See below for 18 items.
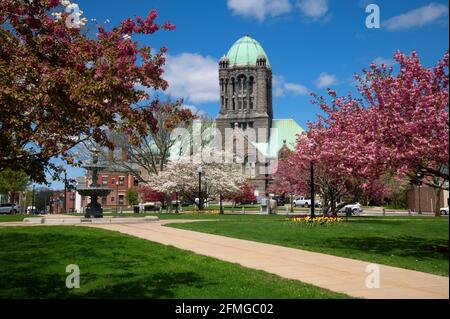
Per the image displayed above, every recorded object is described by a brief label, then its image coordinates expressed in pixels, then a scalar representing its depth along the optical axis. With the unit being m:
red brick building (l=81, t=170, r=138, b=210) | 96.00
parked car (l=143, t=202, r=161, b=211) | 69.88
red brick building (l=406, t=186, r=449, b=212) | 58.91
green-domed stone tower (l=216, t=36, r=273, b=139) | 120.06
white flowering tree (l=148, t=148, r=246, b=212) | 54.31
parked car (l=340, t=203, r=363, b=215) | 49.98
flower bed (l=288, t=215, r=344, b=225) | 24.38
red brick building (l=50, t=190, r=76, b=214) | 90.71
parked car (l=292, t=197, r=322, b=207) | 76.49
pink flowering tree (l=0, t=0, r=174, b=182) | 7.71
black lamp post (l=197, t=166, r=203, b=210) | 49.55
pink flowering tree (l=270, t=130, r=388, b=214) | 27.48
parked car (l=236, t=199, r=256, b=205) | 95.24
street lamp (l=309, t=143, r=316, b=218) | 24.90
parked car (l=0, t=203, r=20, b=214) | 59.00
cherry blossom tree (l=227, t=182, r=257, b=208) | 58.97
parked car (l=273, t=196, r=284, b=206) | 88.30
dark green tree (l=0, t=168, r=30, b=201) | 47.66
